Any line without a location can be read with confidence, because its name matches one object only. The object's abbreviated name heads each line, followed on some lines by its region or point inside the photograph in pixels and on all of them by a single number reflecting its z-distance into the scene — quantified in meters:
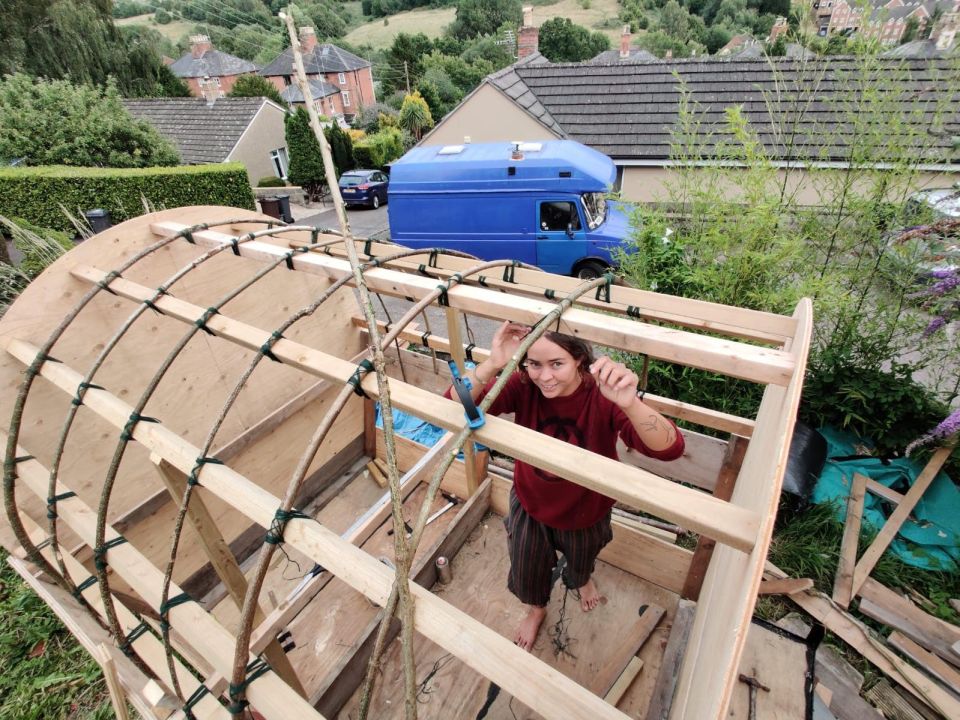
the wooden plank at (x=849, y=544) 3.35
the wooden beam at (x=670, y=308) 2.01
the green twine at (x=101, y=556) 2.10
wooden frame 1.28
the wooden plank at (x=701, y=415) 2.92
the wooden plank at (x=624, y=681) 2.48
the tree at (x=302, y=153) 16.73
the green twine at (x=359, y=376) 1.66
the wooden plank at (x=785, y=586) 3.25
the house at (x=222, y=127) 17.20
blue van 7.81
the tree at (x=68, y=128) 11.95
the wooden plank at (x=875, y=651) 2.83
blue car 15.70
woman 1.77
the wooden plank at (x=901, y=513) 3.41
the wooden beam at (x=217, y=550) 2.04
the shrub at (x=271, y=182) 18.06
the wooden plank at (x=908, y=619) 3.02
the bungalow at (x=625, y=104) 9.95
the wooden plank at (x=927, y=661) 2.89
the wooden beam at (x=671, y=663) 2.35
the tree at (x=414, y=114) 27.05
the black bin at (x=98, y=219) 6.97
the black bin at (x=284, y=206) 11.12
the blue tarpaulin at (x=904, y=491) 3.50
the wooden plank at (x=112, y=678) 1.83
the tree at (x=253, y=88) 26.56
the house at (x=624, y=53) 23.14
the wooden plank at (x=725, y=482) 2.83
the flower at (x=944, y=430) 3.06
